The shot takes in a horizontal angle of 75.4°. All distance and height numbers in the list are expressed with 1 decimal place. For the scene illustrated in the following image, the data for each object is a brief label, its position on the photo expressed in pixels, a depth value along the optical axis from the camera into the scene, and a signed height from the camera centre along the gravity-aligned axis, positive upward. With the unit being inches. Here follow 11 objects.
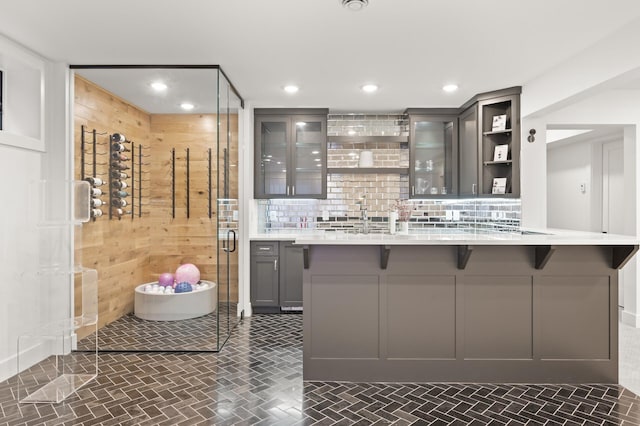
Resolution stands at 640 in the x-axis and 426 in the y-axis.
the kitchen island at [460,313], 121.3 -30.1
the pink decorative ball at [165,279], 185.2 -30.9
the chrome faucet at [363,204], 215.3 +3.6
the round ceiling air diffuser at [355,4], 100.1 +50.6
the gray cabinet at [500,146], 171.9 +28.3
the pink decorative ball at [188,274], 185.9 -28.6
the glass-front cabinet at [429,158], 209.9 +27.2
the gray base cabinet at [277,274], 198.7 -30.4
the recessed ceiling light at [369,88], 169.9 +51.5
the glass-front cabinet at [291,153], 206.8 +29.0
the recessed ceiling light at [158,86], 157.6 +48.1
